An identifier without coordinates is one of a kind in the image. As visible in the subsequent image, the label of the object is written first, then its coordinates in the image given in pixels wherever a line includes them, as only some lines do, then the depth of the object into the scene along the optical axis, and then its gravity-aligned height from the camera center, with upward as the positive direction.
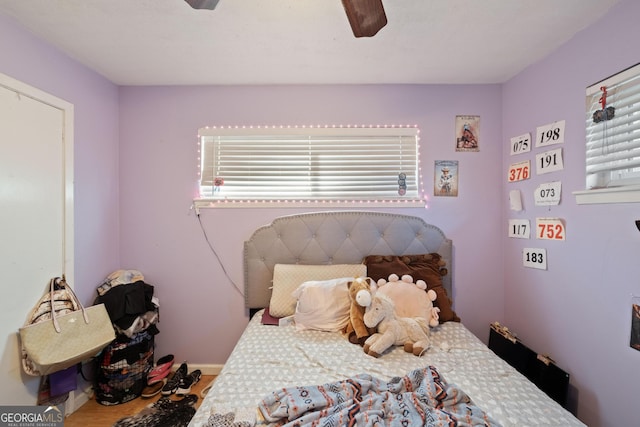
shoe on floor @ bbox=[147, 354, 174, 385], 2.07 -1.23
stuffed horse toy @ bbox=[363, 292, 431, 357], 1.54 -0.71
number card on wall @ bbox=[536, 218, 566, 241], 1.71 -0.10
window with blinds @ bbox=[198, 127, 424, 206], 2.29 +0.40
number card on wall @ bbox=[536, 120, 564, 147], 1.70 +0.52
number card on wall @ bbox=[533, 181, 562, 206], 1.72 +0.13
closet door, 1.48 +0.03
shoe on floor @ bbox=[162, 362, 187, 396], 1.98 -1.29
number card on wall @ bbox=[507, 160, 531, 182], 1.96 +0.32
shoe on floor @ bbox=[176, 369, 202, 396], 1.99 -1.30
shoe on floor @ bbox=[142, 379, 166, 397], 1.99 -1.34
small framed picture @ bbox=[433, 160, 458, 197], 2.24 +0.30
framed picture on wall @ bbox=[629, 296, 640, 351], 1.31 -0.54
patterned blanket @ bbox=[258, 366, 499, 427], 0.96 -0.74
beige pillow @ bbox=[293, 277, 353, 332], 1.83 -0.65
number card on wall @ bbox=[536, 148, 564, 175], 1.71 +0.34
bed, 1.04 -0.78
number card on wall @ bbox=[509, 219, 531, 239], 1.97 -0.12
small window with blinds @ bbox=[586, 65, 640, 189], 1.35 +0.43
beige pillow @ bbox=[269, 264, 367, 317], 2.01 -0.49
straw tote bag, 1.53 -0.73
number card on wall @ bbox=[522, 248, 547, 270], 1.84 -0.32
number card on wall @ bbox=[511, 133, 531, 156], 1.96 +0.52
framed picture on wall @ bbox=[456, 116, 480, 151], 2.24 +0.68
